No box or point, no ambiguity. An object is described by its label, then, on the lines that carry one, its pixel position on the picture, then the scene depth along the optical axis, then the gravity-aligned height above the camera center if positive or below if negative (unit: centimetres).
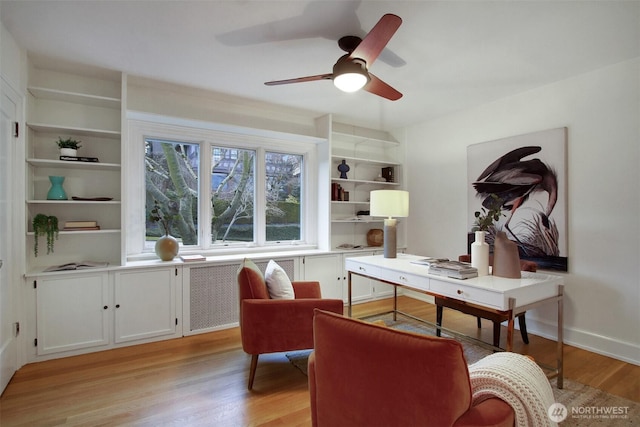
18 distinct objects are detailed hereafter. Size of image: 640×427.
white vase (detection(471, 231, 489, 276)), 234 -33
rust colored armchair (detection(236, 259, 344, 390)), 225 -77
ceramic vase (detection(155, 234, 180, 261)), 322 -38
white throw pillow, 242 -57
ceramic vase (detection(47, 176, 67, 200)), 277 +19
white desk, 193 -53
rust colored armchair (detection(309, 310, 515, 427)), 100 -57
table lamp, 301 +6
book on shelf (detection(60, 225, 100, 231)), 281 -16
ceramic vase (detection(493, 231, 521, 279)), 224 -33
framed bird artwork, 308 +23
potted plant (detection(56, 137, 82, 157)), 278 +57
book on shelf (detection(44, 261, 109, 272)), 276 -50
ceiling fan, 175 +100
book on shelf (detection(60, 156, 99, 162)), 278 +46
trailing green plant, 264 -14
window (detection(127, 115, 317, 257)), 347 +26
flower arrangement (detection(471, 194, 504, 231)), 230 -4
